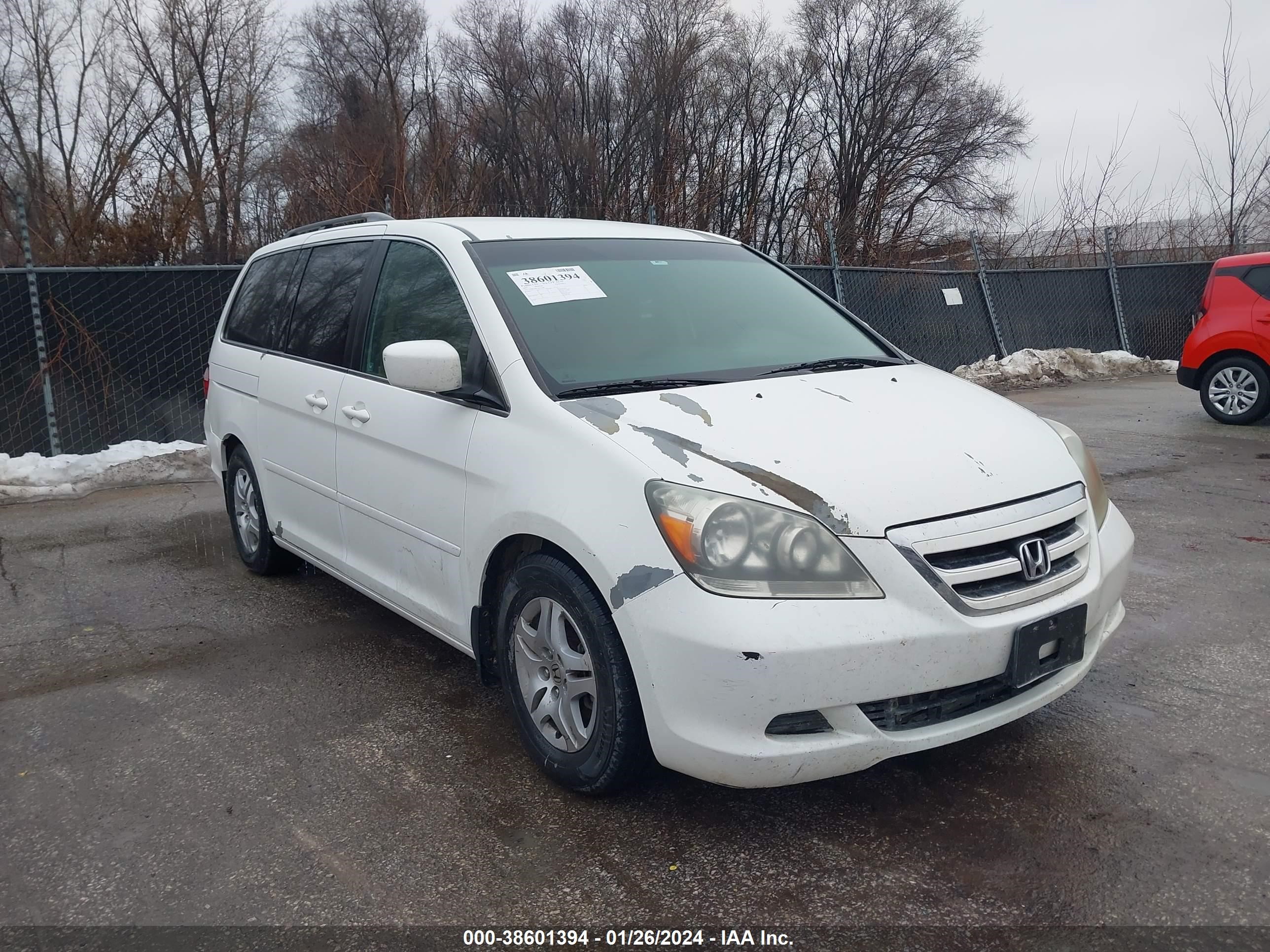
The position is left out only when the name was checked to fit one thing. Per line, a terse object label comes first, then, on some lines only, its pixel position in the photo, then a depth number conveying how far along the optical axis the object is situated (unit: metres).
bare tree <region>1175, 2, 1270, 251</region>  19.41
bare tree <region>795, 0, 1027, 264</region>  31.33
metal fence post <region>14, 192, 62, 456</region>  7.98
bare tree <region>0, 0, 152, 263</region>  20.62
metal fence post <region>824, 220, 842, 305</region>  12.05
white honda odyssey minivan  2.46
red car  9.45
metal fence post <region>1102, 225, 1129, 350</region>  16.06
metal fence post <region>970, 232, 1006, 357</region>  14.29
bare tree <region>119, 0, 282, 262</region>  22.70
